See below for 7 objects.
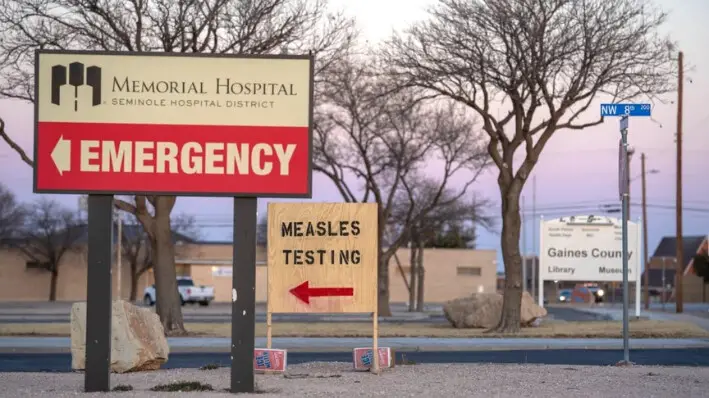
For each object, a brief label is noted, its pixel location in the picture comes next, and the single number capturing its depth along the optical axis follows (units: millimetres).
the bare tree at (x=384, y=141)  40875
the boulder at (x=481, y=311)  34281
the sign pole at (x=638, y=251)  38719
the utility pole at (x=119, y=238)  50938
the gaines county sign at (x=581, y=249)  39438
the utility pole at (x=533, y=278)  63281
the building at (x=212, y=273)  75750
